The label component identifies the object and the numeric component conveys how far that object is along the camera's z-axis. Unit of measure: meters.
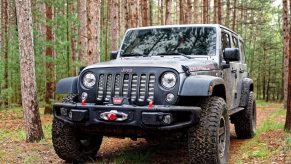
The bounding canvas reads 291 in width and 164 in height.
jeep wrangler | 4.99
